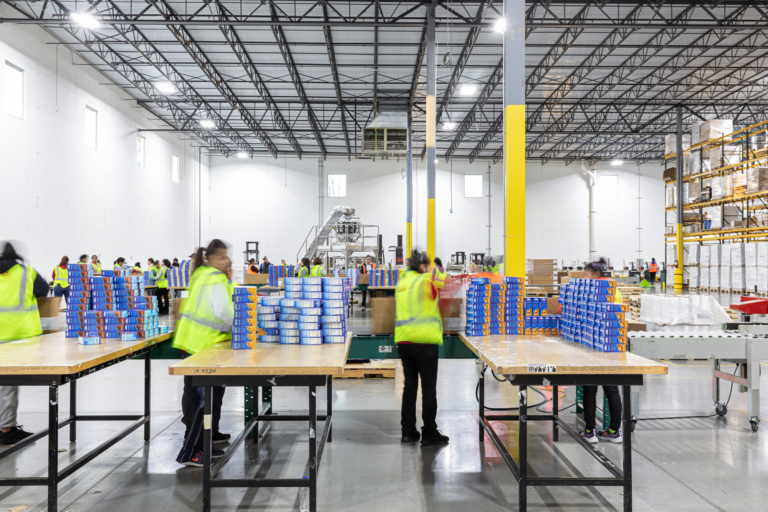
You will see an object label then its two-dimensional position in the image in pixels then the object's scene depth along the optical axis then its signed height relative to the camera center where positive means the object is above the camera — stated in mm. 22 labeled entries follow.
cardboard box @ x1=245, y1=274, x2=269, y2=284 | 15922 -544
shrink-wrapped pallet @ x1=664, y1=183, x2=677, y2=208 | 22938 +3193
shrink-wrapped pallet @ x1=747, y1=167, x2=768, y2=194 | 16375 +2820
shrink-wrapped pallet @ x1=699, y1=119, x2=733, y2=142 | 19234 +5312
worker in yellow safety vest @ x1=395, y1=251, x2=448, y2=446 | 4668 -713
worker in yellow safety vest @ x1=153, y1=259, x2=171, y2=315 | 14773 -762
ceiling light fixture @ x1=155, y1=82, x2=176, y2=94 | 17756 +6453
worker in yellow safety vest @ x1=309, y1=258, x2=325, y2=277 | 12327 -184
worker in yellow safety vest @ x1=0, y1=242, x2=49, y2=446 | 4504 -441
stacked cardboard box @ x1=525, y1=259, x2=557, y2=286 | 14375 -336
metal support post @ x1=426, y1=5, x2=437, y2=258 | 13477 +3811
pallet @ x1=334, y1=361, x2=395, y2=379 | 7852 -1767
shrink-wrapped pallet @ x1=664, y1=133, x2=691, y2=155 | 21594 +5391
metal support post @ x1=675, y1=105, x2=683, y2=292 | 21219 +2694
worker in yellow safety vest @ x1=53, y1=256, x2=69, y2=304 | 12125 -356
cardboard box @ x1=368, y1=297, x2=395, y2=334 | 5348 -608
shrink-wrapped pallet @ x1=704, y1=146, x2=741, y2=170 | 18719 +4125
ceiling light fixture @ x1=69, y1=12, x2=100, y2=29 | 11461 +5786
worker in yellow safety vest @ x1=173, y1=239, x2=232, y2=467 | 4086 -425
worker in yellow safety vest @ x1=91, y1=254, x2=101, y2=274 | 12883 +3
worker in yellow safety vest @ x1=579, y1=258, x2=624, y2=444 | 5023 -1562
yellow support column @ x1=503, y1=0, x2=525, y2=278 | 6629 +1668
